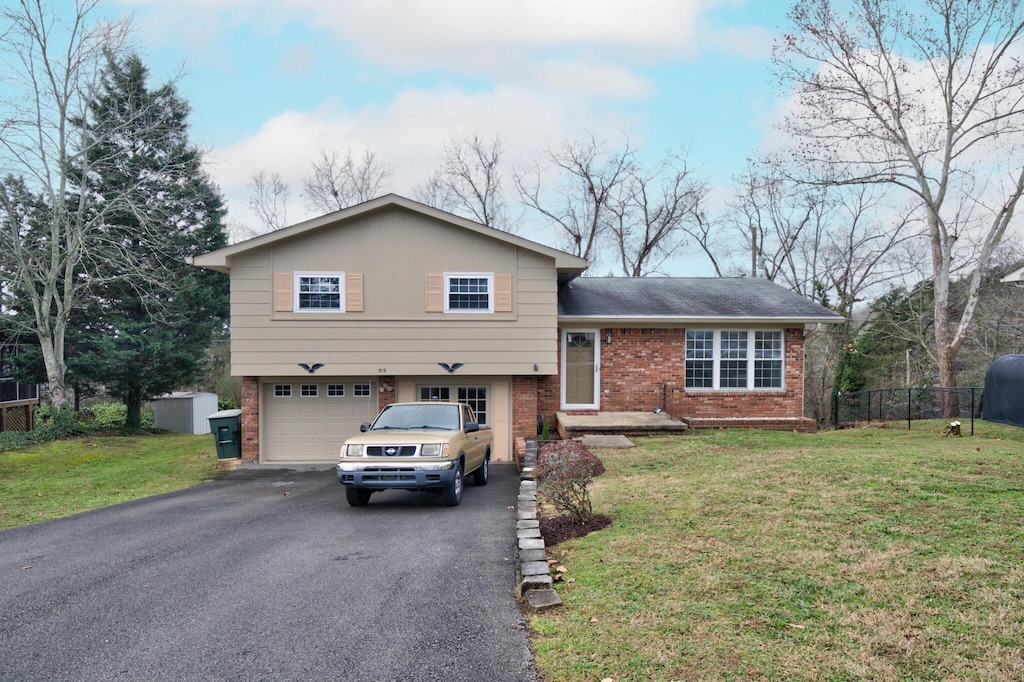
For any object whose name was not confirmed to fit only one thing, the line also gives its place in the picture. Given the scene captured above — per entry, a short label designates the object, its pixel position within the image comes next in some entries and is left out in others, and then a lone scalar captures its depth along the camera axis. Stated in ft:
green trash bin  59.67
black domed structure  45.83
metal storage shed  102.17
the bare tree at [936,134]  70.68
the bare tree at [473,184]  123.54
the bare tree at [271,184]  126.00
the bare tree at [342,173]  123.54
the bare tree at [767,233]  116.57
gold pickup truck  33.86
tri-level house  56.70
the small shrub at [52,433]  66.49
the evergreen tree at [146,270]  84.12
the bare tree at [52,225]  70.33
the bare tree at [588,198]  120.26
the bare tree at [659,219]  124.88
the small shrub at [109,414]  102.01
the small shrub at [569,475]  27.48
